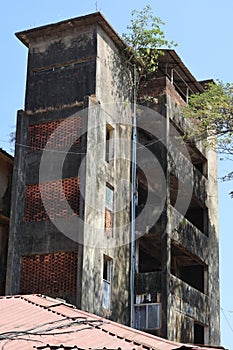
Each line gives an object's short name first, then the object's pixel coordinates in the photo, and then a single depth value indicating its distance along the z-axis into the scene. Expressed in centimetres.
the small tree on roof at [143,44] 2536
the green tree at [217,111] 2439
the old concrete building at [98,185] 2188
